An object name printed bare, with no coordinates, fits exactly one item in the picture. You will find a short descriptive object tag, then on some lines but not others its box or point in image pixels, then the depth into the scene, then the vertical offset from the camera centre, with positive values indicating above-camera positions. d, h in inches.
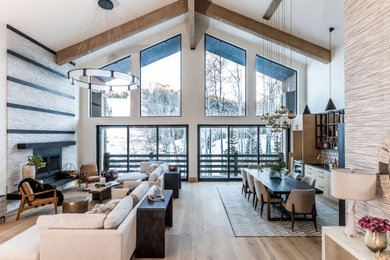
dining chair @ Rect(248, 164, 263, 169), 274.5 -45.9
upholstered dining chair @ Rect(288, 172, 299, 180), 214.9 -45.7
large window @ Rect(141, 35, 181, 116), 340.2 +86.2
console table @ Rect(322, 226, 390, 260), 76.4 -43.5
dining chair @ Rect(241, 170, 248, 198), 239.0 -54.6
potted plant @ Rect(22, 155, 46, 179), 210.4 -34.8
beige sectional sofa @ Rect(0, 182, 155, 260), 98.8 -50.1
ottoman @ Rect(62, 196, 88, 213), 146.2 -51.1
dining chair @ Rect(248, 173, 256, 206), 204.2 -52.0
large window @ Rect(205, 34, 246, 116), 340.2 +80.2
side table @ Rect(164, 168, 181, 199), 244.2 -56.6
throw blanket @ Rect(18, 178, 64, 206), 189.5 -50.7
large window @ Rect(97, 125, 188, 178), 339.3 -25.8
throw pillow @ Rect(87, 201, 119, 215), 117.6 -43.2
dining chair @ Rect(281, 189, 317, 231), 154.4 -51.4
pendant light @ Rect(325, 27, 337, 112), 233.9 +26.8
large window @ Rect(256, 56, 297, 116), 340.8 +68.6
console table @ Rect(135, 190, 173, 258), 122.8 -57.4
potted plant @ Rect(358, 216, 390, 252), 73.4 -35.1
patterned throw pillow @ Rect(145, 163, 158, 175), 273.7 -47.6
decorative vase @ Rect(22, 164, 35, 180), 210.2 -39.2
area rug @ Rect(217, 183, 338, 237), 155.3 -72.9
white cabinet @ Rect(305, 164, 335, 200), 231.8 -53.6
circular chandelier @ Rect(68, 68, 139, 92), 170.1 +45.5
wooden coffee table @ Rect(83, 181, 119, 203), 212.8 -61.6
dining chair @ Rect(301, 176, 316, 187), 184.1 -44.2
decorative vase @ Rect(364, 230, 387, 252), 73.5 -37.4
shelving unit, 251.3 +1.2
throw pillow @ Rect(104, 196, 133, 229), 102.3 -41.8
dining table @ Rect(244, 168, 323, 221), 166.4 -45.3
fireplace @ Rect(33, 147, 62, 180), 244.5 -36.5
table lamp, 80.5 -20.7
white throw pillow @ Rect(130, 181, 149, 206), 139.6 -42.3
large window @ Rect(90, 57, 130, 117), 339.3 +42.8
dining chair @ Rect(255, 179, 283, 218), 176.2 -52.8
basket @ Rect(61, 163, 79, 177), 269.1 -51.3
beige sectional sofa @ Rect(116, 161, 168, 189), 208.8 -48.9
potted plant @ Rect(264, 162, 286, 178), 208.9 -39.4
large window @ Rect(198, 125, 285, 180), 339.6 -29.1
